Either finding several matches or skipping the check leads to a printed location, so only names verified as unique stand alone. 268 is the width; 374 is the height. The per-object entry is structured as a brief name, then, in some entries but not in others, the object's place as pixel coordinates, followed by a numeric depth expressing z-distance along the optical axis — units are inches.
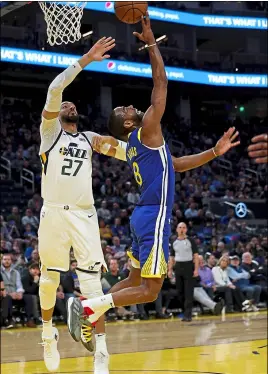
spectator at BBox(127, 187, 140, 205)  793.6
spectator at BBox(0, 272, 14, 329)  480.4
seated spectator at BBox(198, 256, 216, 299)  588.4
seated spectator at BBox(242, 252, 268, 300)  640.4
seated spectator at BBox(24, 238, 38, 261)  566.1
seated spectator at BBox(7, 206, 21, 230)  665.0
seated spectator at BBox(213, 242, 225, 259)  671.4
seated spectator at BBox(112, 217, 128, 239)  700.0
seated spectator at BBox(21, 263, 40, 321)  500.1
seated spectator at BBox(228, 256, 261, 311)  620.1
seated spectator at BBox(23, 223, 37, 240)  635.5
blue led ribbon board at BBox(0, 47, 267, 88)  887.1
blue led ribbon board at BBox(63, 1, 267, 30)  1051.3
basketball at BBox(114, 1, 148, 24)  248.2
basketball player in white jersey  258.8
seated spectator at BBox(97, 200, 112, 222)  726.3
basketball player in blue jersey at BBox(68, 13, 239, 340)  236.1
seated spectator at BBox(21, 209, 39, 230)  665.6
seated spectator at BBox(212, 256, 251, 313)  601.0
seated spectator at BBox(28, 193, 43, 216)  706.8
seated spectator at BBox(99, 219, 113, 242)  659.9
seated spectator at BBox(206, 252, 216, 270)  615.3
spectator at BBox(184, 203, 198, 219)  817.5
